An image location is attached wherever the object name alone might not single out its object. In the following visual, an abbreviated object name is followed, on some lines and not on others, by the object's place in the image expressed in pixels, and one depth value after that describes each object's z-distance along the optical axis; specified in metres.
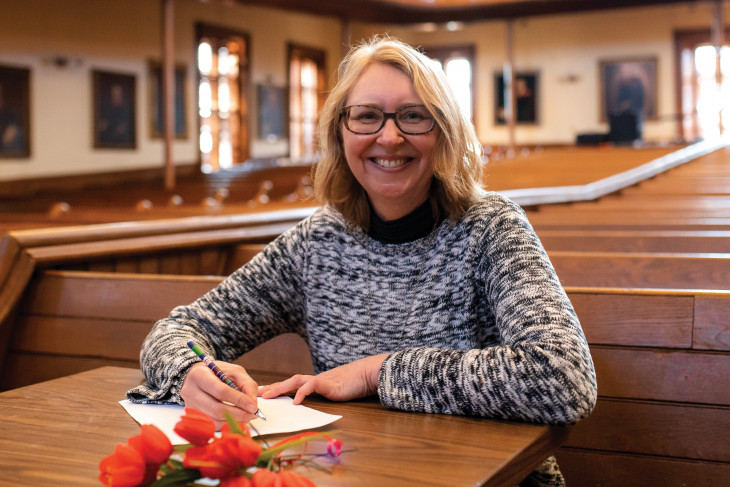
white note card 1.33
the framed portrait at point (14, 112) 10.23
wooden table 1.13
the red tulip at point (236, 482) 0.95
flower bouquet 0.97
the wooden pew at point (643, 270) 2.48
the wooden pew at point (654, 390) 1.80
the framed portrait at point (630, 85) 16.28
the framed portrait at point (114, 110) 11.68
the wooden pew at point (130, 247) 2.61
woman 1.44
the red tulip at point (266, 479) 0.92
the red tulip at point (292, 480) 0.93
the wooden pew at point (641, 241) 3.03
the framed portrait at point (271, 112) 14.62
